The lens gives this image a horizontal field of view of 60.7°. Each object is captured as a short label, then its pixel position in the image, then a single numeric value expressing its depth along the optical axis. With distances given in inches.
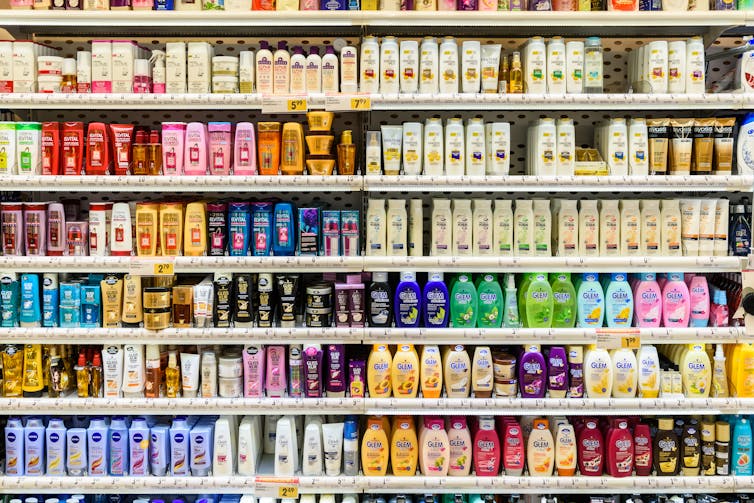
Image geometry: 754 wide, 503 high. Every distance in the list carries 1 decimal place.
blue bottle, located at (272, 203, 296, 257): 130.4
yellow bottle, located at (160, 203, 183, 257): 130.0
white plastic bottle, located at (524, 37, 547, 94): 127.8
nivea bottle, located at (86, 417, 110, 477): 131.0
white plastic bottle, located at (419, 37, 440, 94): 128.2
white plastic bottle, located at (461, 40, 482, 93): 128.4
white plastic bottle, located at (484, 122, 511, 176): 129.8
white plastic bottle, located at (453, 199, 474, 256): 130.6
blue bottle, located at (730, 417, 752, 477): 131.1
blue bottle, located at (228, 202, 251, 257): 130.4
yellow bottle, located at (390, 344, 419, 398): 131.4
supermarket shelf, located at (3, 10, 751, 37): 124.0
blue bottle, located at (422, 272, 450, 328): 130.5
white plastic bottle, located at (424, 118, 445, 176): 129.3
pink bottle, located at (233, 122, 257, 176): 129.8
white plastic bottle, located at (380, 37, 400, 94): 127.6
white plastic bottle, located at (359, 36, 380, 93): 127.9
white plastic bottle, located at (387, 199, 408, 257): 130.4
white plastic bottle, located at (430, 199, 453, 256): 130.6
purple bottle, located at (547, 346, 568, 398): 131.2
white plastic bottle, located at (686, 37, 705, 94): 128.2
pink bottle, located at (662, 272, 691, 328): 131.9
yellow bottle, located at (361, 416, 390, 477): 131.3
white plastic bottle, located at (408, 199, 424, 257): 131.6
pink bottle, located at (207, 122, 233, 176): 129.6
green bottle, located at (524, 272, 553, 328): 130.7
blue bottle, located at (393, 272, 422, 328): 130.6
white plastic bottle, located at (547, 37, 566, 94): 127.8
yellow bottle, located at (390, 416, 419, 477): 131.9
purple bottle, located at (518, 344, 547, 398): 131.0
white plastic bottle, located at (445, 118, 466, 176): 129.1
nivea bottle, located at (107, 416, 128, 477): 131.4
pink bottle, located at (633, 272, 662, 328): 132.2
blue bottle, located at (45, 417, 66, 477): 131.2
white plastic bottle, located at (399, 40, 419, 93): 128.1
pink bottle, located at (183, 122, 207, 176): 129.0
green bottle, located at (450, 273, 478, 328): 131.5
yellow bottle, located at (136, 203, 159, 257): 129.9
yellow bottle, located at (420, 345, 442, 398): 132.0
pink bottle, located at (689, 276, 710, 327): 132.3
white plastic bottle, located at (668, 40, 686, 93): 128.0
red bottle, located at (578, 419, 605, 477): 131.3
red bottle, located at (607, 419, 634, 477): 130.3
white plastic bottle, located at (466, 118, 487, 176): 129.1
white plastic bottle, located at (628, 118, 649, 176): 129.5
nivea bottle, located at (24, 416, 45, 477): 131.0
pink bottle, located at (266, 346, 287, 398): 133.0
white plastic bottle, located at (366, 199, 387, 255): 130.2
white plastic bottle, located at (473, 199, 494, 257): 131.0
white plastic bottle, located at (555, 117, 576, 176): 129.3
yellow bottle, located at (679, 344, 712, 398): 131.3
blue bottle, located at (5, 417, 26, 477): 130.8
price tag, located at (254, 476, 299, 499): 129.6
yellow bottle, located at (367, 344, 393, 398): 131.0
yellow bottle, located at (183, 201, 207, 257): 130.7
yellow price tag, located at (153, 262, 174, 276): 127.4
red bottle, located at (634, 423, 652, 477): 131.0
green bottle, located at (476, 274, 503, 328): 131.7
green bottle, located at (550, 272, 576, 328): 132.2
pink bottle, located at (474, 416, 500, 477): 131.9
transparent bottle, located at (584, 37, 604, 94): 130.1
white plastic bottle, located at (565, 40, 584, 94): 128.6
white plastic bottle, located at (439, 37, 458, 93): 128.0
